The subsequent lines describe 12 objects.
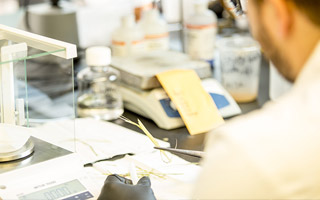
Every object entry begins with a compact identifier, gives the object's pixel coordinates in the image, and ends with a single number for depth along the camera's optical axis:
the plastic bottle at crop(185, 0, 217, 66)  2.28
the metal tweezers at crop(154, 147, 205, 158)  1.76
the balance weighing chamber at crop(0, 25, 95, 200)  1.64
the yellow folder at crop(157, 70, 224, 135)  2.00
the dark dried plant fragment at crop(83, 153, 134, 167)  1.82
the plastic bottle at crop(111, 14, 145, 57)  2.26
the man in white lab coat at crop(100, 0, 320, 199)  1.14
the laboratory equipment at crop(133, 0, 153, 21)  2.60
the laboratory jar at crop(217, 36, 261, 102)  2.16
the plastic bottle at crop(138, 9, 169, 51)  2.35
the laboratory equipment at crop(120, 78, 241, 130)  2.01
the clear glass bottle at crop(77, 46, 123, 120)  2.09
